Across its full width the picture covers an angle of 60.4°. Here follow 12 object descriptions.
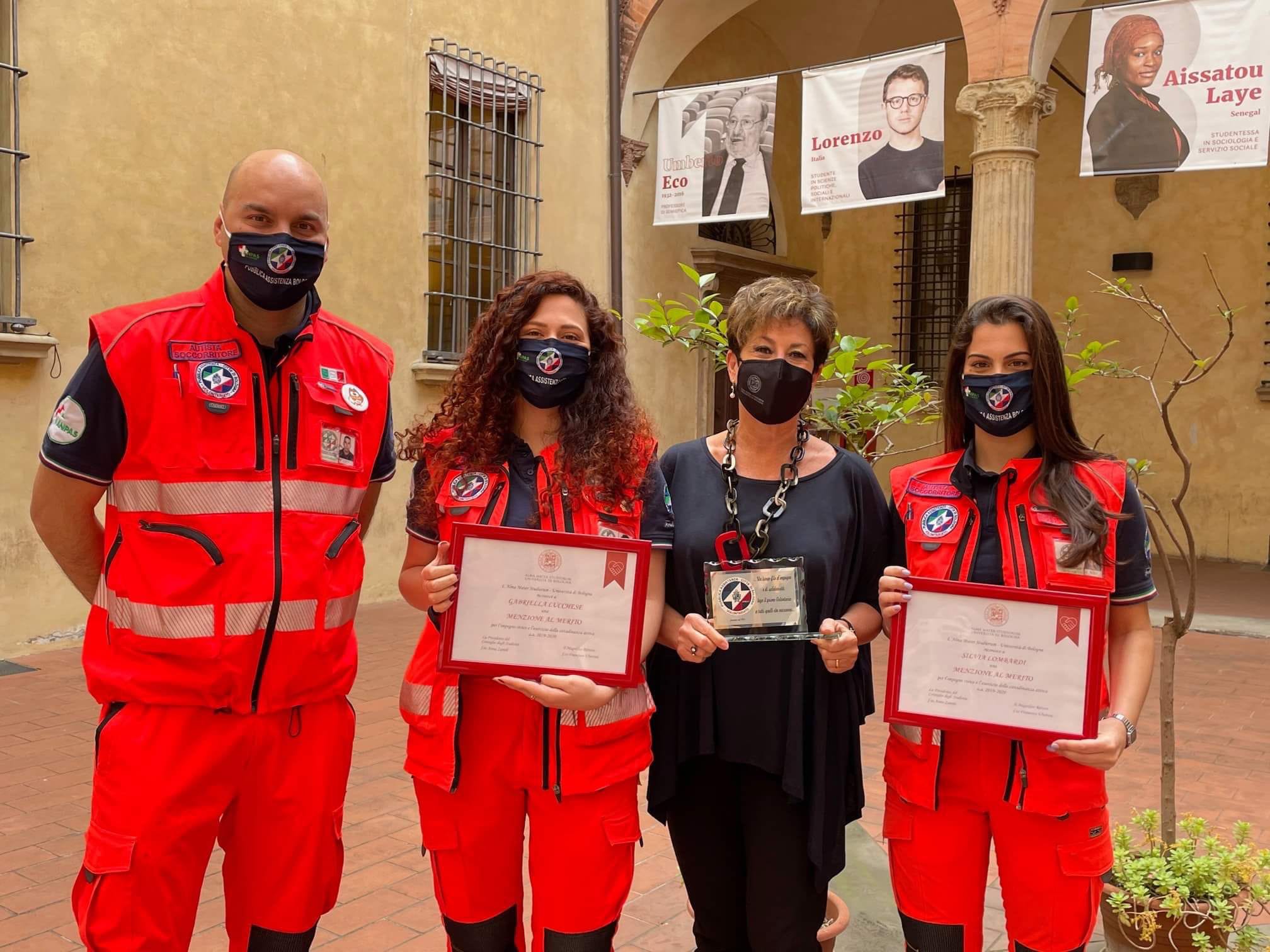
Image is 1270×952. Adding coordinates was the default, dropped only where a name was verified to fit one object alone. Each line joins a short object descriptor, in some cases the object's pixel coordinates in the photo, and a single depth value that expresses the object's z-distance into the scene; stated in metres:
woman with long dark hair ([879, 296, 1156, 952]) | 2.33
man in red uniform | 2.28
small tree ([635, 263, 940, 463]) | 3.75
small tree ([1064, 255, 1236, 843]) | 3.33
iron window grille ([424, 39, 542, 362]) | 11.00
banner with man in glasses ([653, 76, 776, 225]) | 12.10
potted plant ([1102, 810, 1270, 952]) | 3.11
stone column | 11.05
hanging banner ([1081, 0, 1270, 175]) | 9.16
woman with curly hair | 2.40
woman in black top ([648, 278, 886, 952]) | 2.55
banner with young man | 10.81
